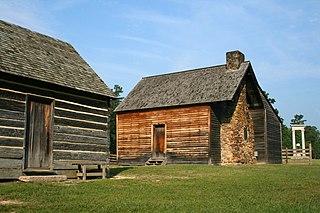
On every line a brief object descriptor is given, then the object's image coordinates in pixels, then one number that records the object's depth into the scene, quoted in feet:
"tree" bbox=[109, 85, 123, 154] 205.03
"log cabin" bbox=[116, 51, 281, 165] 96.84
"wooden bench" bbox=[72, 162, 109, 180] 53.88
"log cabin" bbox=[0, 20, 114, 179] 47.47
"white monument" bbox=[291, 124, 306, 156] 166.65
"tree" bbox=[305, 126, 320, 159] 379.76
